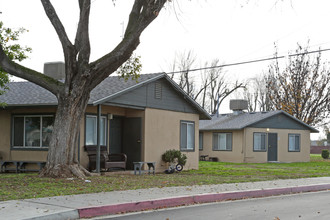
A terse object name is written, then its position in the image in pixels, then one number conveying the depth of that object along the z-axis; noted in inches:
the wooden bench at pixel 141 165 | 750.1
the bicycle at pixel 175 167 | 816.5
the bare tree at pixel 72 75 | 585.9
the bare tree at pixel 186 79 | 2098.5
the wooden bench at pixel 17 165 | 713.0
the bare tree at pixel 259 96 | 2431.1
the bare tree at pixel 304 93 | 1732.3
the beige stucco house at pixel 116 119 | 735.7
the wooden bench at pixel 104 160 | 720.3
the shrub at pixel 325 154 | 1711.4
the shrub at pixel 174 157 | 829.2
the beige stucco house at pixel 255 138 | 1298.0
